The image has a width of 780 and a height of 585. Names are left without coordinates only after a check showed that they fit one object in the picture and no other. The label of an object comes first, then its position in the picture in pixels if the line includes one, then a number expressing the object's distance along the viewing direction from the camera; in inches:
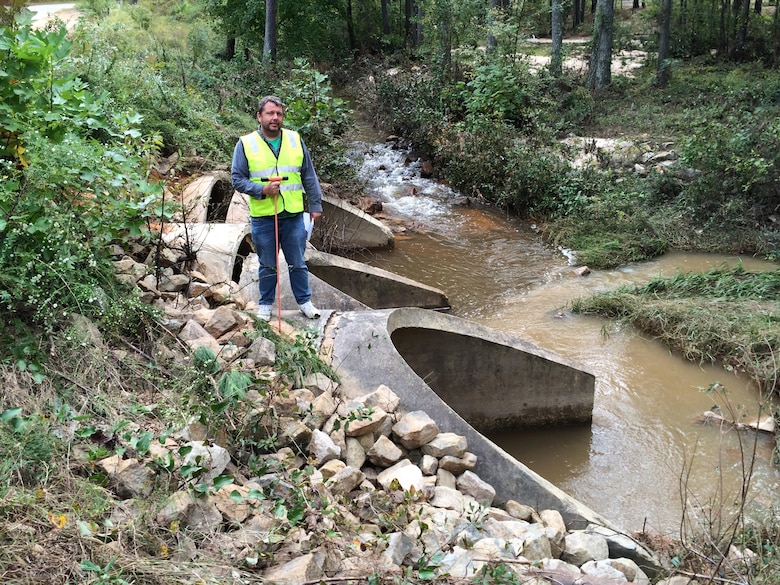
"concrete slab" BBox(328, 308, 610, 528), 206.5
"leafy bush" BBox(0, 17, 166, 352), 150.7
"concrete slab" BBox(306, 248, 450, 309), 321.7
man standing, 207.6
